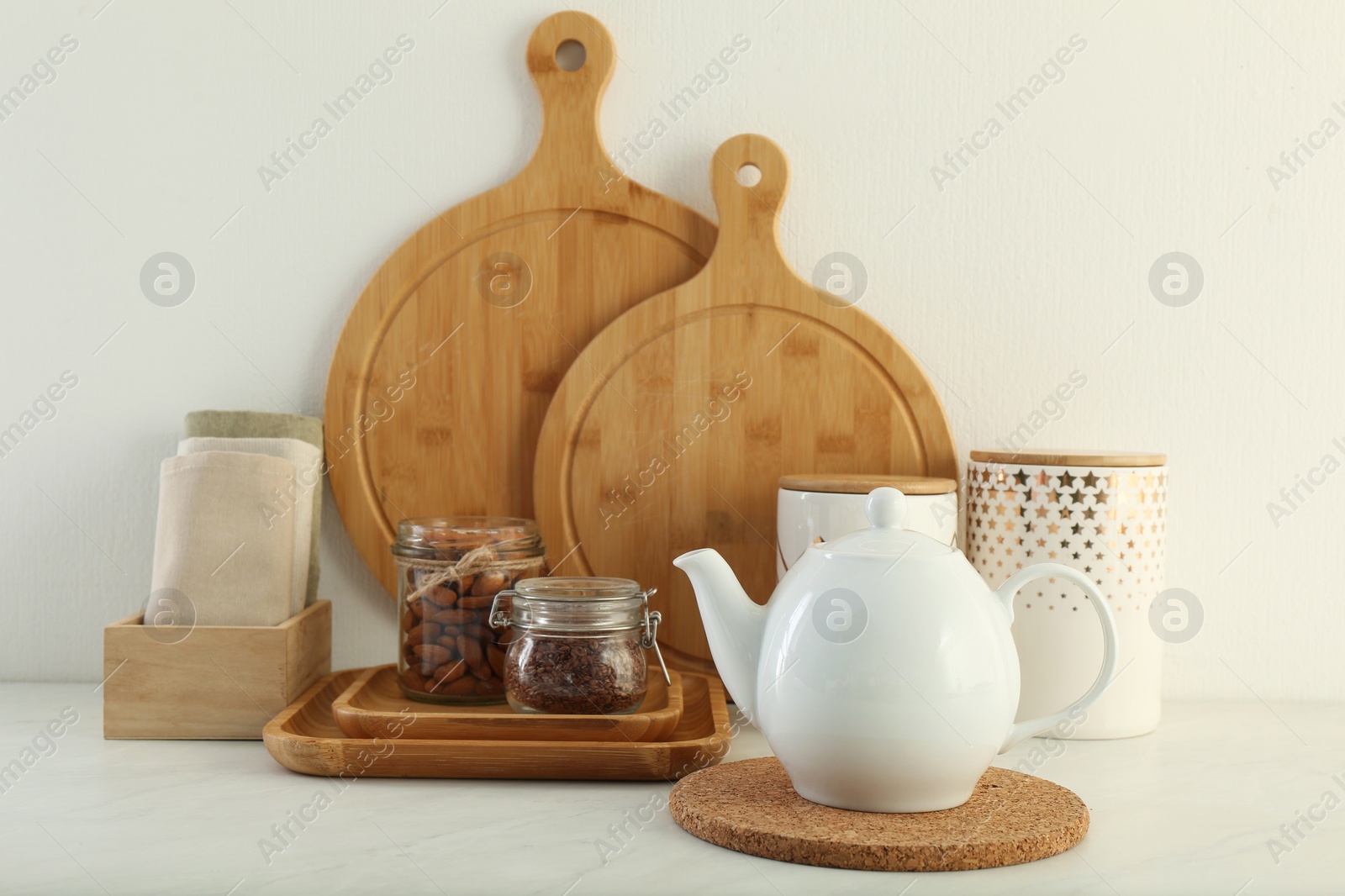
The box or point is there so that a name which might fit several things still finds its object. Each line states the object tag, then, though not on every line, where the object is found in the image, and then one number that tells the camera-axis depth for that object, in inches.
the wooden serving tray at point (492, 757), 29.9
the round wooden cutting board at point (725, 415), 38.9
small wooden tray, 30.5
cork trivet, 23.7
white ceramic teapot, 24.9
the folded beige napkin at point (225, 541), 34.6
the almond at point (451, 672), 34.0
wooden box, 33.8
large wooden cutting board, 40.0
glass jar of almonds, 34.1
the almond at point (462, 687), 34.1
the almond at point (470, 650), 34.1
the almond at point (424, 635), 34.4
